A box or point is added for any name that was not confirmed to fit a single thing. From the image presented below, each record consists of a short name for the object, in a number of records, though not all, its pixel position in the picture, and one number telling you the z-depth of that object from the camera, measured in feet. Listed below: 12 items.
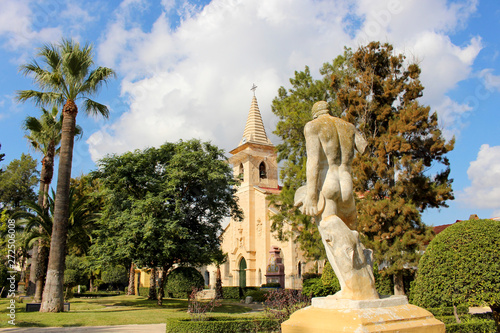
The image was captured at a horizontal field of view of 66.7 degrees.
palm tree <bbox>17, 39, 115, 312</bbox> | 50.85
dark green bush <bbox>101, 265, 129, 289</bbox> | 119.24
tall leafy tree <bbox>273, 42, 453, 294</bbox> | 51.06
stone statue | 16.49
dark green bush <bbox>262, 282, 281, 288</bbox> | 92.73
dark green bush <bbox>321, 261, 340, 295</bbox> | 61.00
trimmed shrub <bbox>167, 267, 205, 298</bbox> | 58.80
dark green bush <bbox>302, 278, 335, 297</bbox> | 60.58
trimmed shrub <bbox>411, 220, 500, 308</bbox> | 25.22
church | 115.25
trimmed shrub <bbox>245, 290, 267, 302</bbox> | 89.53
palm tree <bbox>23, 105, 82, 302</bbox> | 69.82
